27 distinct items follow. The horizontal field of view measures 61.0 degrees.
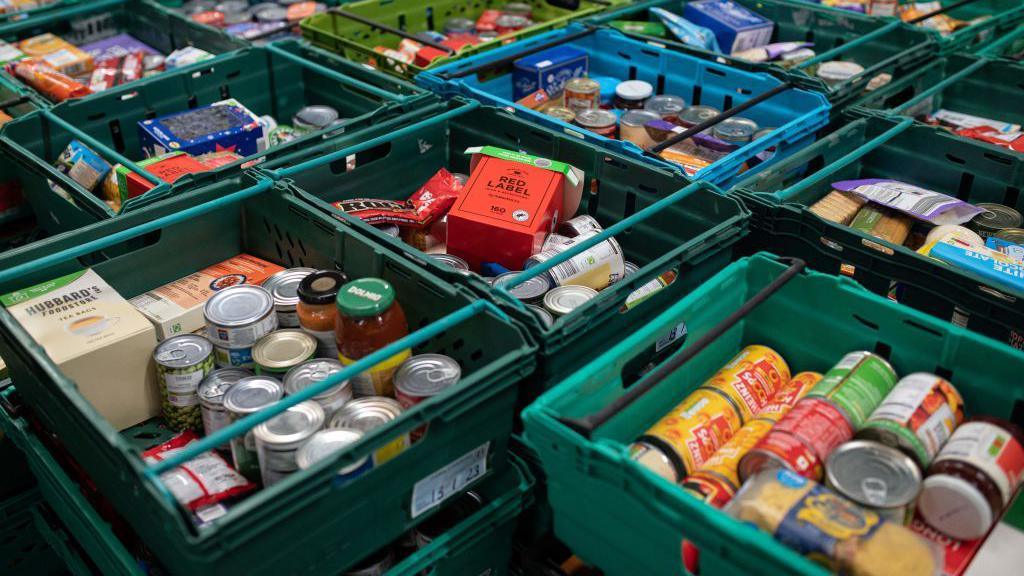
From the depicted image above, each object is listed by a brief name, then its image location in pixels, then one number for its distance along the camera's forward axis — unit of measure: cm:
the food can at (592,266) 232
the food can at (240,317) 204
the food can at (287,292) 220
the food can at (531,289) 223
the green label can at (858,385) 174
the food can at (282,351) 198
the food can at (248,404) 179
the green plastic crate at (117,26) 389
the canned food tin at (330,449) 162
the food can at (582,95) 327
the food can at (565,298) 215
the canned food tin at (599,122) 304
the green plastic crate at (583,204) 200
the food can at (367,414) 181
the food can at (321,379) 185
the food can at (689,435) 169
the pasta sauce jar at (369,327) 191
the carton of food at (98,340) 195
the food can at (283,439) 170
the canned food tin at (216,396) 193
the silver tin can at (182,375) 200
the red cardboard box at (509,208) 245
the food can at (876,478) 151
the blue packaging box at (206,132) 301
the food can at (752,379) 190
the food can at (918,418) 163
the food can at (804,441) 161
